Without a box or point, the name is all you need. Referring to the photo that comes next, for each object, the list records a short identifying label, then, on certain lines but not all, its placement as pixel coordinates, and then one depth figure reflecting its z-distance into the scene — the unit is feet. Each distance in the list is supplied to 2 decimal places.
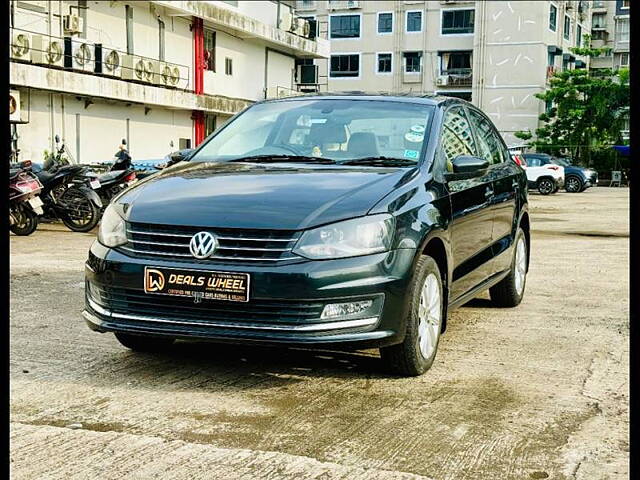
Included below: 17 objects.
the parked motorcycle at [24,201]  41.81
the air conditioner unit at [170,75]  103.19
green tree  157.79
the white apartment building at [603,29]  243.60
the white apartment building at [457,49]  185.68
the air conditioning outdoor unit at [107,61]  92.58
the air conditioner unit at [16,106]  78.63
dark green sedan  14.20
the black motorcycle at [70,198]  44.47
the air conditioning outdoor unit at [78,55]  86.89
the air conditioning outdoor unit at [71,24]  87.30
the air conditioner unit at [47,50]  81.49
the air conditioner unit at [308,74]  153.86
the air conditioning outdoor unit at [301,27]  138.51
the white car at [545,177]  107.96
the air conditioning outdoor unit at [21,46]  78.79
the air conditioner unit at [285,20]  134.91
